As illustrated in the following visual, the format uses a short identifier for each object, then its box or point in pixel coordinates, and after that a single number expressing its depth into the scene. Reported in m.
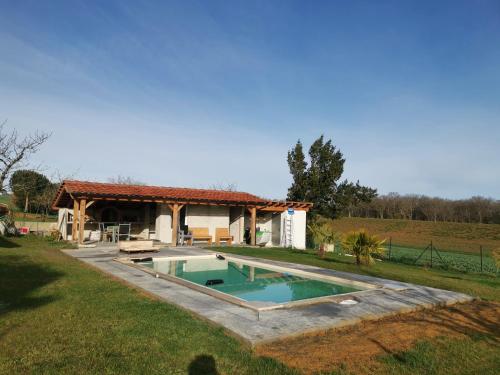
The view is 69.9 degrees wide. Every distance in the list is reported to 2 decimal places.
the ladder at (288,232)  22.28
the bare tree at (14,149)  22.97
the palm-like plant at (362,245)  12.86
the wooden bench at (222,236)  20.17
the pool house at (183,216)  18.17
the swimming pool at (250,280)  9.40
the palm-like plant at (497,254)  12.05
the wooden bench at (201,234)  19.73
